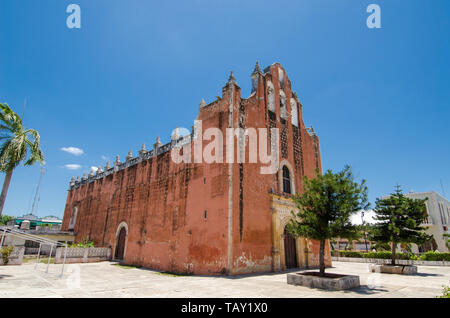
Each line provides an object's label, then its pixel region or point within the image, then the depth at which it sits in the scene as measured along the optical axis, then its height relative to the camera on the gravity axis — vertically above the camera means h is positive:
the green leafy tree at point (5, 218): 54.64 +1.64
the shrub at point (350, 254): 26.39 -2.09
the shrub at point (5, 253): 14.40 -1.55
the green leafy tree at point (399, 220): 13.27 +0.82
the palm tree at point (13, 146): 10.88 +3.49
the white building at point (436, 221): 28.78 +1.75
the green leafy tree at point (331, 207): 9.13 +0.98
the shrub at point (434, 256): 20.20 -1.62
